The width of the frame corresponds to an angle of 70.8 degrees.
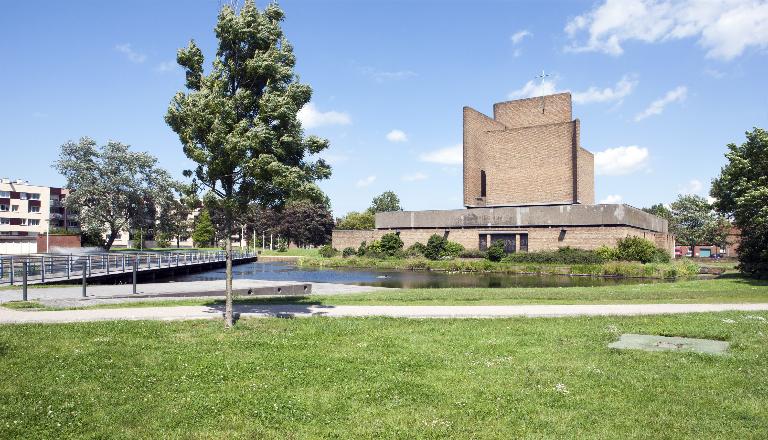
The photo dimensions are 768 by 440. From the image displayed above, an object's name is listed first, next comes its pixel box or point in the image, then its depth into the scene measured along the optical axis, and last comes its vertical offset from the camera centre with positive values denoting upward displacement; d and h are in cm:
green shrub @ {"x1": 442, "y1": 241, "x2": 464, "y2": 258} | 5790 -151
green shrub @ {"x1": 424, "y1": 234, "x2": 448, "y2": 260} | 5797 -121
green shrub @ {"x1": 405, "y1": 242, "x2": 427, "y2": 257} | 5975 -158
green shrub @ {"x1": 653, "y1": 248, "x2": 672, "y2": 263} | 4923 -188
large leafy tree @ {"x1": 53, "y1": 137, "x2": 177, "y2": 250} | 6297 +600
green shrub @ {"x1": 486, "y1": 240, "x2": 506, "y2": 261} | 5384 -160
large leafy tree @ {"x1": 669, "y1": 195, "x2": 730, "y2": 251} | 7975 +190
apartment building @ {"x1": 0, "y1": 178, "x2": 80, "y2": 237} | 9469 +497
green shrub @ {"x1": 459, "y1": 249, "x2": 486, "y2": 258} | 5681 -182
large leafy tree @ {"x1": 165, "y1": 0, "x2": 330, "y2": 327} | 1198 +275
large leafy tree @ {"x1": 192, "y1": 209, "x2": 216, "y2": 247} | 10800 +89
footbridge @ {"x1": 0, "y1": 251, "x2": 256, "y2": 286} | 2431 -174
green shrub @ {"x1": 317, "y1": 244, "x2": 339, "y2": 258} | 6903 -209
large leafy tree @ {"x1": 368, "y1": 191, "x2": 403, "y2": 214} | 13188 +835
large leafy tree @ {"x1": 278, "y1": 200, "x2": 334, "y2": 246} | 9975 +240
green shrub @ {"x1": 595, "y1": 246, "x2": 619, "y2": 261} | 4938 -154
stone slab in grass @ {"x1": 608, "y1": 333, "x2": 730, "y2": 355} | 973 -204
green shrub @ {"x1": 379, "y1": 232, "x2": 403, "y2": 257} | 6209 -95
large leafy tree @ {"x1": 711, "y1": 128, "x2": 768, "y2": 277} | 2538 +213
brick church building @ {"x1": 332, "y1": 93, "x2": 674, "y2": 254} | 5475 +504
